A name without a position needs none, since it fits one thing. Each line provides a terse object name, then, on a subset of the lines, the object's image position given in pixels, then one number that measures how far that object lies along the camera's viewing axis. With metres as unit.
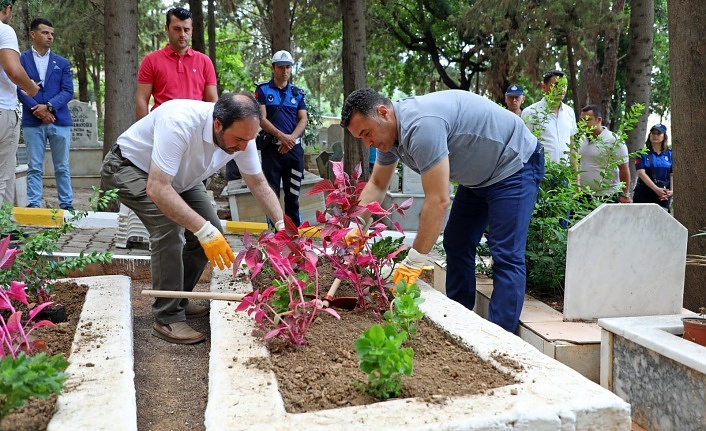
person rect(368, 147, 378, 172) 12.55
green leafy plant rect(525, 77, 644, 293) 4.54
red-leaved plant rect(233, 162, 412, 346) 3.01
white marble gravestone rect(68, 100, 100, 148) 14.76
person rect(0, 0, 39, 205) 5.21
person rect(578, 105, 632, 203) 6.77
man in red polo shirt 5.75
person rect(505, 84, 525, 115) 7.37
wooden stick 3.41
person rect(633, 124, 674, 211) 7.96
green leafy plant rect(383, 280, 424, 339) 2.96
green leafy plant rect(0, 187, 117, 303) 3.56
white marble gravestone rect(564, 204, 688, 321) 3.92
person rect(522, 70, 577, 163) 5.41
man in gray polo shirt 3.59
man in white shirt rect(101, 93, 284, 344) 3.55
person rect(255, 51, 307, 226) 6.79
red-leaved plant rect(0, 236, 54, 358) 2.59
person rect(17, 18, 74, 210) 7.60
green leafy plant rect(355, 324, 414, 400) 2.31
